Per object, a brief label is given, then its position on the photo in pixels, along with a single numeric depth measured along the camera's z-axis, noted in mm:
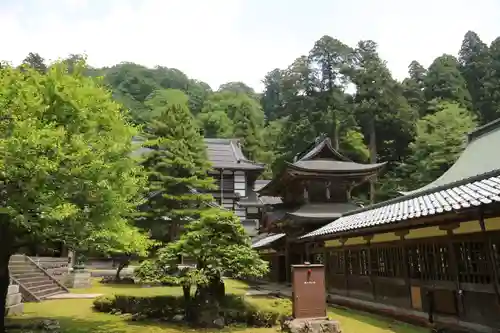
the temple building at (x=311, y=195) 23984
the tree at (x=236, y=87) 109712
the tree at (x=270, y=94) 86938
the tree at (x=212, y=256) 11914
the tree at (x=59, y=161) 8086
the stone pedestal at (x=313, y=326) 10438
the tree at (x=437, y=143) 38781
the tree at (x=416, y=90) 57469
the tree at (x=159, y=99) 61484
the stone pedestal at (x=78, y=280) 22562
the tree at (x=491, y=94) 49334
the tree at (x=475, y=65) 52812
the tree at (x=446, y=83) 53094
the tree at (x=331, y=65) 53188
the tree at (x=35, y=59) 62425
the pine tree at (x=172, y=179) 24594
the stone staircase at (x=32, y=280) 17312
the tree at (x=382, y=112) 52188
